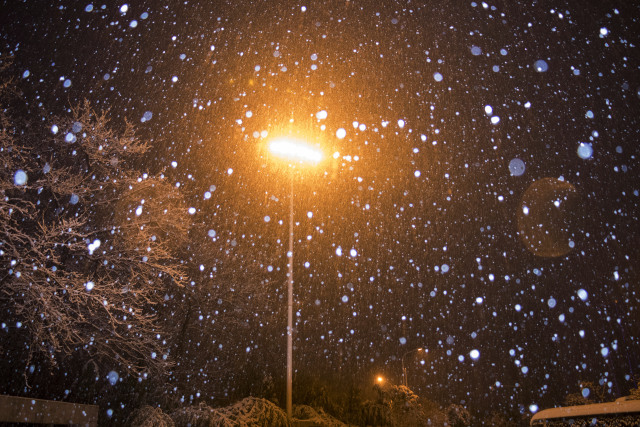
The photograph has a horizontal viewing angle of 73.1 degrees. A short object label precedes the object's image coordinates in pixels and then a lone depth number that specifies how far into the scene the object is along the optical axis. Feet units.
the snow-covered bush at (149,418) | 32.91
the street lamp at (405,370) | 84.64
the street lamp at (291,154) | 44.53
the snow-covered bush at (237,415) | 35.68
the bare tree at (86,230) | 26.50
